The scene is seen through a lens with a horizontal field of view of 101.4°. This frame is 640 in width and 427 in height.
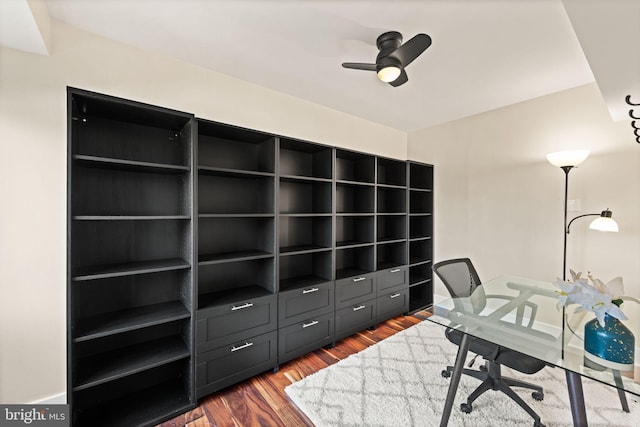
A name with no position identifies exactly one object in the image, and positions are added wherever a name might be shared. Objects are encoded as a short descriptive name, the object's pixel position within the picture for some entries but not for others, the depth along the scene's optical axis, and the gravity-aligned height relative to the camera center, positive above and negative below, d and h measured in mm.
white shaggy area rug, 1707 -1349
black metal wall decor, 1805 +775
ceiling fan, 1522 +965
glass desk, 1270 -722
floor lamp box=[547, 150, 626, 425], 1363 -101
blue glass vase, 1240 -643
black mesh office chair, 1588 -870
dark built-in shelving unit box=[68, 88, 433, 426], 1706 -374
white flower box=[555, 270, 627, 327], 1212 -403
